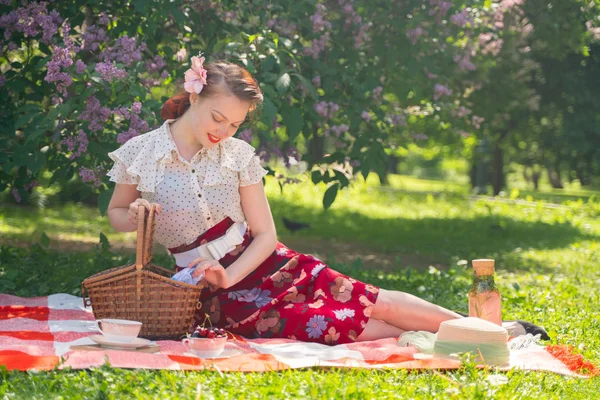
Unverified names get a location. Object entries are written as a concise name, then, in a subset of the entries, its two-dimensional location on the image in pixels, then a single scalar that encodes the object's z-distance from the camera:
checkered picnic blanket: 3.20
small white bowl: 3.36
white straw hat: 3.52
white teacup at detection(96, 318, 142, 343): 3.37
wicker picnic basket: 3.60
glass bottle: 4.07
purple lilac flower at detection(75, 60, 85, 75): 5.04
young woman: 3.94
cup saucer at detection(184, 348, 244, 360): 3.38
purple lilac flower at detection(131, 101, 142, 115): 4.96
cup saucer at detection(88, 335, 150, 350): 3.37
